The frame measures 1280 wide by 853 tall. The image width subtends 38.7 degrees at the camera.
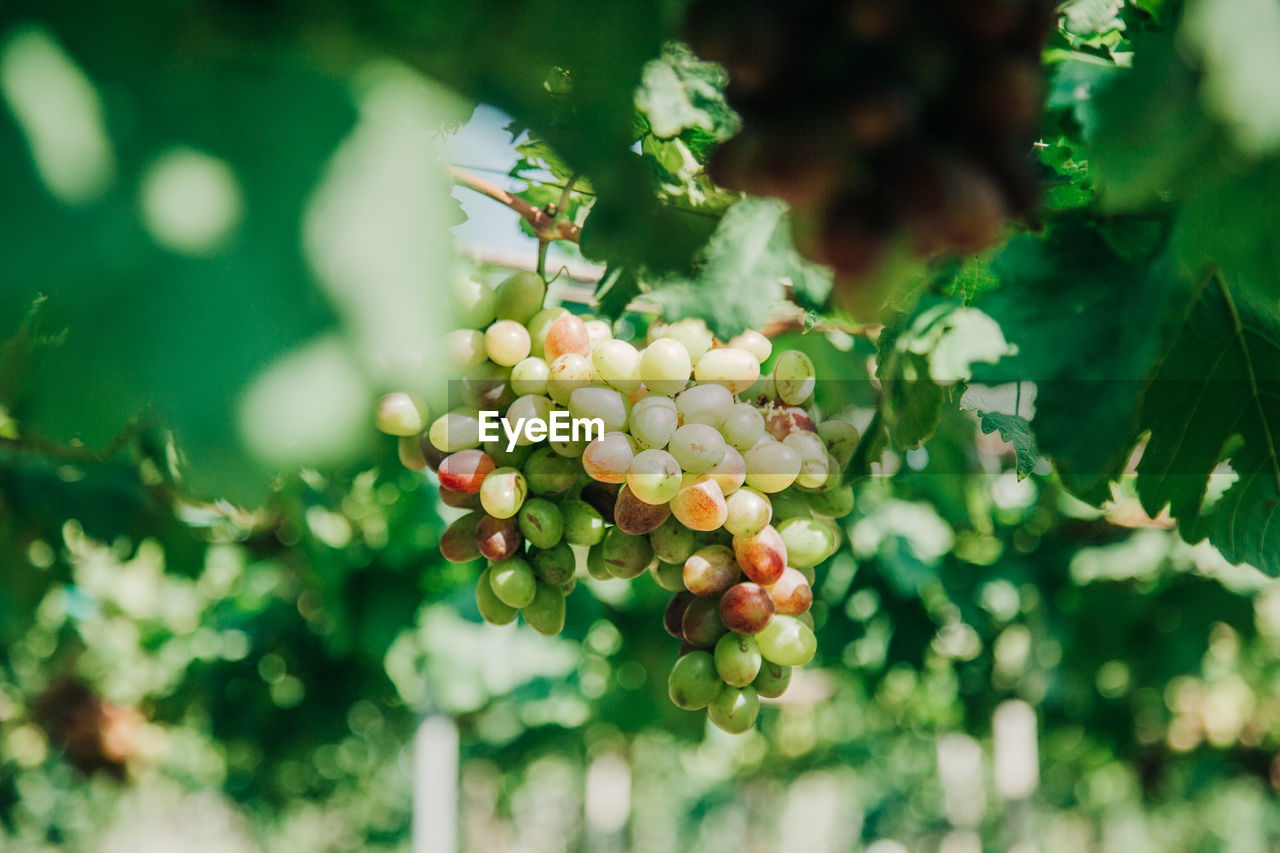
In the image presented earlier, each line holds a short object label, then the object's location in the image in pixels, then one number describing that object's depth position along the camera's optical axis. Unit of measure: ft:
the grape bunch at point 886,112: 1.60
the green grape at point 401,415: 2.37
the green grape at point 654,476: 2.22
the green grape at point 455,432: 2.34
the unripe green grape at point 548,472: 2.35
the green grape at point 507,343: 2.36
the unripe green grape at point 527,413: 2.33
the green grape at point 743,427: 2.33
